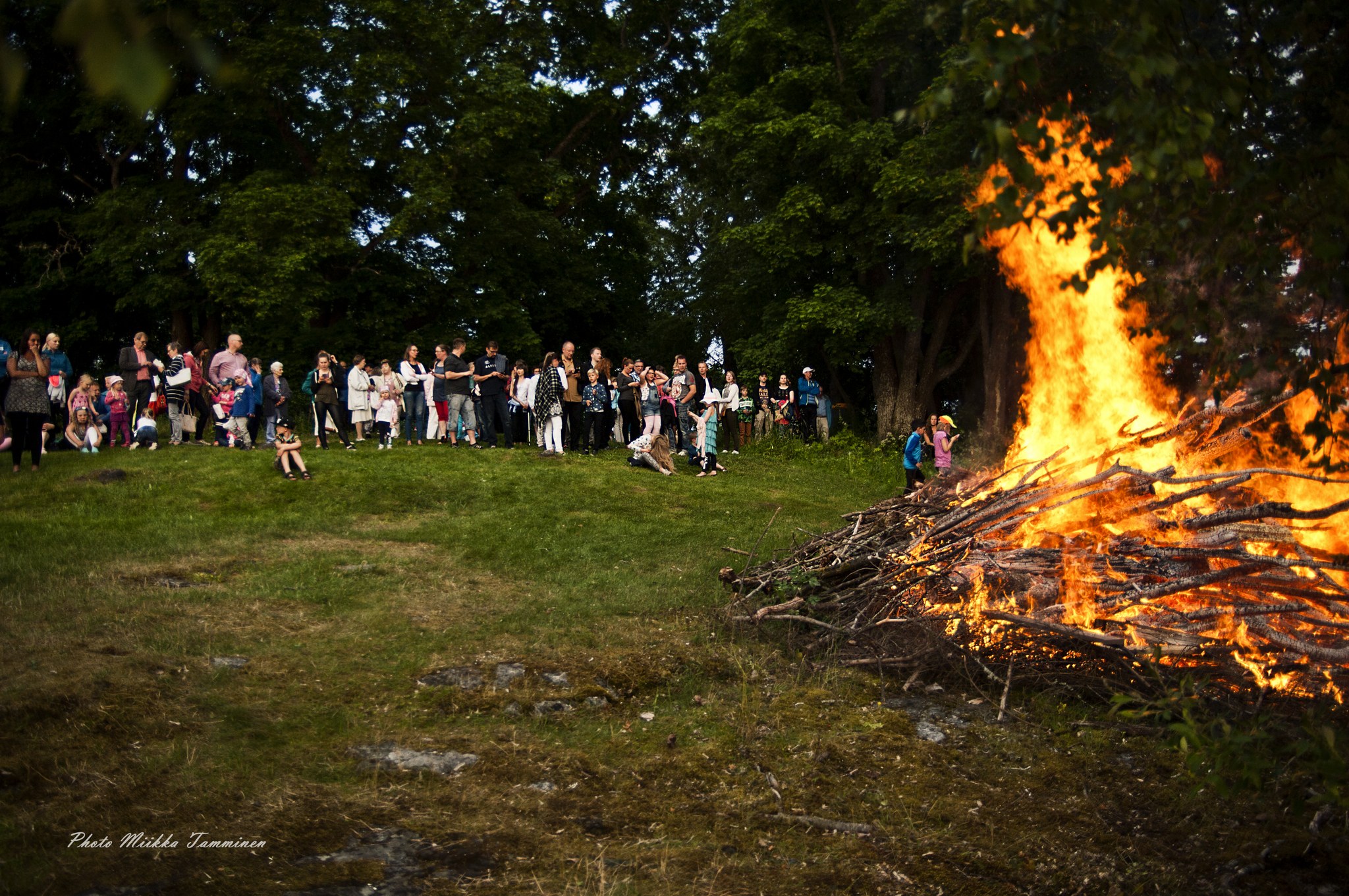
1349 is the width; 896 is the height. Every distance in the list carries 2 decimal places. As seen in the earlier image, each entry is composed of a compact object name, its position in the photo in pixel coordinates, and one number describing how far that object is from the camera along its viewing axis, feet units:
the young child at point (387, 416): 65.72
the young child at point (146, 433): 61.87
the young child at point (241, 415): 63.72
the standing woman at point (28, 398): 50.16
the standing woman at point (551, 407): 66.59
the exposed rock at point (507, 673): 27.50
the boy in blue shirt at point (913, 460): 56.13
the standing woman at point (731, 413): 79.30
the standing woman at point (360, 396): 66.54
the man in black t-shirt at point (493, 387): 68.13
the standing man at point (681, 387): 68.03
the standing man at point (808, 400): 90.62
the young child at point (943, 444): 57.21
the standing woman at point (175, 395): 63.36
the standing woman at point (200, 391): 65.16
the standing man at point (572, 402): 67.31
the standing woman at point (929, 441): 60.29
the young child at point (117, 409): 63.46
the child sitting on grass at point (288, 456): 54.29
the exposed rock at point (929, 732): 24.70
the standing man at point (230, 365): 63.00
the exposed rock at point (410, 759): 22.20
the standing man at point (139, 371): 62.34
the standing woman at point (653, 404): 65.87
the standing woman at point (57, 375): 57.42
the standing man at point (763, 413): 91.30
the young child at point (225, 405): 63.67
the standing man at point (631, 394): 72.84
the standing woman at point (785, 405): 91.04
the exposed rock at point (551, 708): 25.91
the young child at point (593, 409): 68.90
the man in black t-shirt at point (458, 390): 68.28
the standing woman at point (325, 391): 65.05
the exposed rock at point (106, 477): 51.93
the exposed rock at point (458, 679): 27.22
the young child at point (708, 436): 65.05
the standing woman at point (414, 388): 67.51
